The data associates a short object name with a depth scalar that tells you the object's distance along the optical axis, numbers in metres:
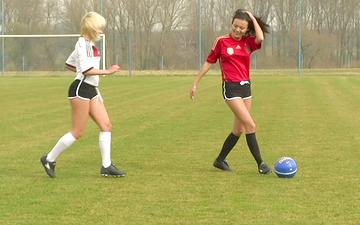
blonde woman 12.93
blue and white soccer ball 13.32
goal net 90.73
